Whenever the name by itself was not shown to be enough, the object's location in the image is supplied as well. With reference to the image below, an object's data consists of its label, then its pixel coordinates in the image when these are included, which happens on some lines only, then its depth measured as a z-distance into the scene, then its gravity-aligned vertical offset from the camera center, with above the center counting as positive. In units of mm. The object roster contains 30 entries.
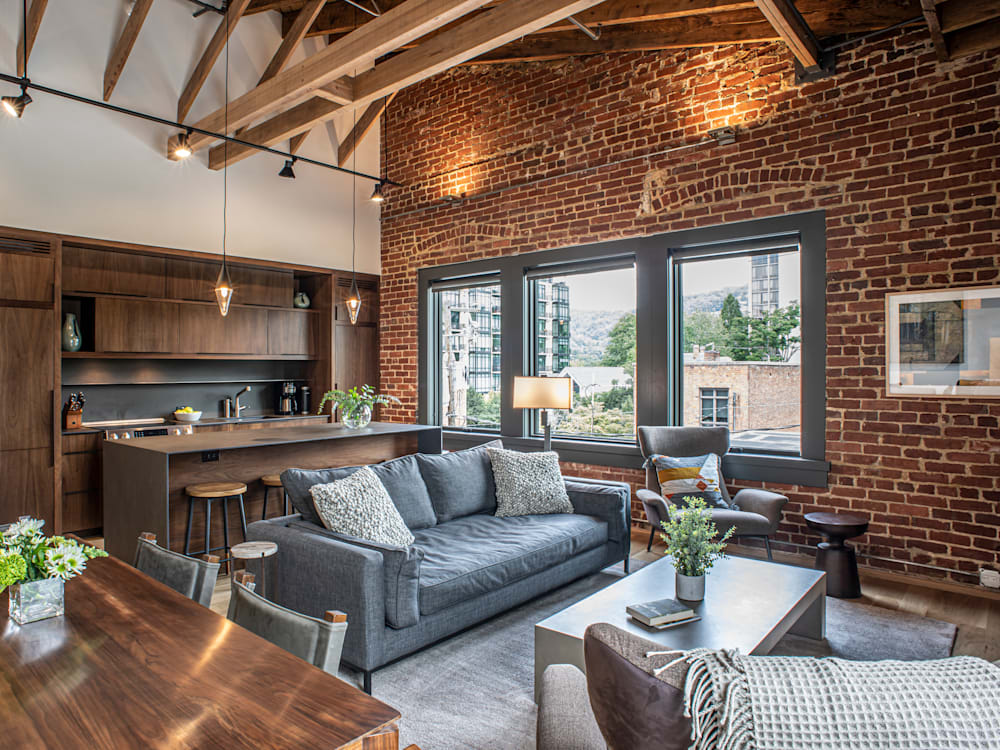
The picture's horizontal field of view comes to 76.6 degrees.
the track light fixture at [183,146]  5195 +2017
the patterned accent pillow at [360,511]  3094 -656
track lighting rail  4270 +2035
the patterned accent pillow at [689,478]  4457 -712
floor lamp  4988 -112
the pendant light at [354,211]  7293 +1960
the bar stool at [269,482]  4445 -714
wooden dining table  1069 -593
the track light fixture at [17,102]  4332 +1917
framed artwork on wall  3828 +218
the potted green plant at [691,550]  2701 -739
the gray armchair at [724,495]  4062 -799
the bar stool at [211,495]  3982 -722
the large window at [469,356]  6641 +254
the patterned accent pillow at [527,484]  4219 -715
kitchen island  3904 -596
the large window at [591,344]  5617 +322
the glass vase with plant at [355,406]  4953 -207
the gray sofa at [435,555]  2742 -913
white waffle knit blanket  903 -482
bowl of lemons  6152 -335
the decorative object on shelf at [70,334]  5414 +403
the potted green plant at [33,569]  1515 -458
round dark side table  3797 -1087
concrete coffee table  2415 -979
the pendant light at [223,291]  4805 +680
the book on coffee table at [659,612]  2494 -941
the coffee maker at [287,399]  7070 -219
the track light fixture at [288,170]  6301 +2090
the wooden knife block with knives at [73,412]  5426 -267
